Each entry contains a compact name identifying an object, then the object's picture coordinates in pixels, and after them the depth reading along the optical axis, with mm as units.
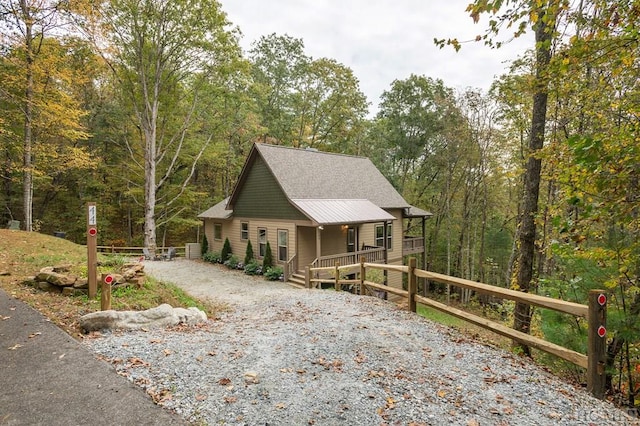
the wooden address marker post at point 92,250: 6066
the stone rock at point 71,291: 6398
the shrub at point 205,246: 20406
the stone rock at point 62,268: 7109
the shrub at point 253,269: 15891
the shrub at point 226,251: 18484
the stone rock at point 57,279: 6426
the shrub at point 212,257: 18928
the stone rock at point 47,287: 6539
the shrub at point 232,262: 17406
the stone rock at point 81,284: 6469
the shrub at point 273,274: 14789
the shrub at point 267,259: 15559
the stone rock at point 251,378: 3699
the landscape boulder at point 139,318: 5082
